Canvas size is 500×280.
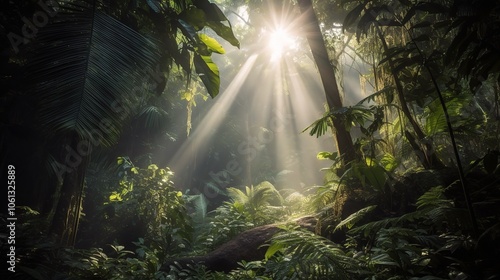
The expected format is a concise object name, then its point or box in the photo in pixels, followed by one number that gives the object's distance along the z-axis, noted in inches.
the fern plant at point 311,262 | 90.8
